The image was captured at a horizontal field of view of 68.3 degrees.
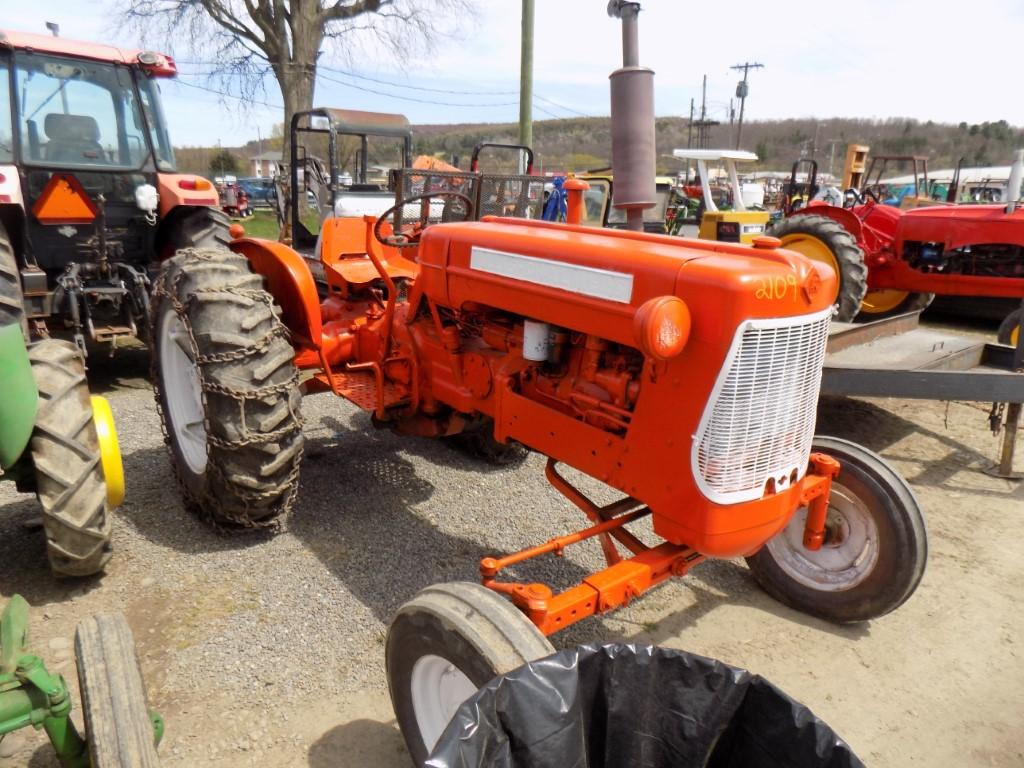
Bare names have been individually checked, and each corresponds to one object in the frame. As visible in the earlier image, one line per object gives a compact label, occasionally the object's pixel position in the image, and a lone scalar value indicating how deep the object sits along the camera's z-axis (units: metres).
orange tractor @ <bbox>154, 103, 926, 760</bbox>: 1.93
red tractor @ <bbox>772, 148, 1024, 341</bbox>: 6.59
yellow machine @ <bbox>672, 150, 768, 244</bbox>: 8.23
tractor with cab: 5.02
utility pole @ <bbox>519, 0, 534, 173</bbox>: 9.06
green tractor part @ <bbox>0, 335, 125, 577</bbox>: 2.38
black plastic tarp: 1.49
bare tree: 14.26
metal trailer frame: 3.55
